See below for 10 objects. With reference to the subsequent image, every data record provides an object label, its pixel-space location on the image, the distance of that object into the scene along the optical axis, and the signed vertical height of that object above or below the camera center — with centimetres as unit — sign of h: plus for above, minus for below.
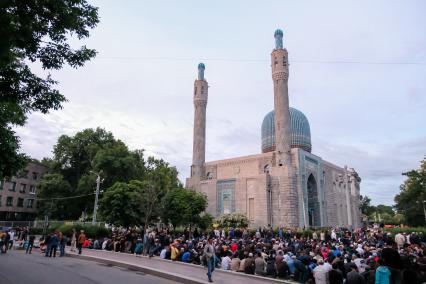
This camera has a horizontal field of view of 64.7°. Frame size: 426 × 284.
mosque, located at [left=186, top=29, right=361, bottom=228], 3694 +591
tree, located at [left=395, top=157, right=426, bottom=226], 4138 +413
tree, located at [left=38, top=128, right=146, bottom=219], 3891 +730
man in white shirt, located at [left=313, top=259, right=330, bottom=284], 986 -134
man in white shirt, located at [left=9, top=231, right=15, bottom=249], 2081 -118
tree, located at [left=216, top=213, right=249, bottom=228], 3553 +44
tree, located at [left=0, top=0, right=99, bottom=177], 626 +356
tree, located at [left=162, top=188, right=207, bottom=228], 2800 +130
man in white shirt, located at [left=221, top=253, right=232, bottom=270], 1350 -148
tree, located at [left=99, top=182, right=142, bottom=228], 2416 +110
